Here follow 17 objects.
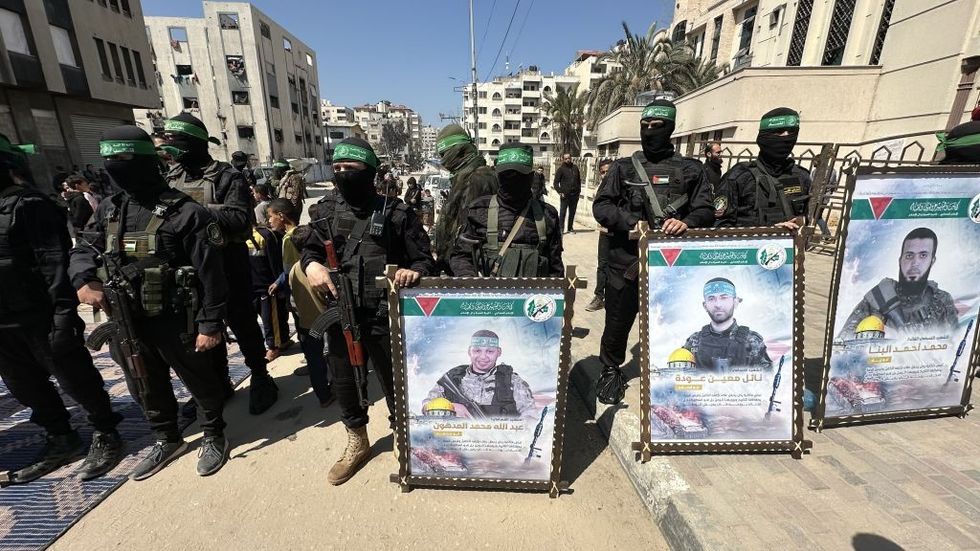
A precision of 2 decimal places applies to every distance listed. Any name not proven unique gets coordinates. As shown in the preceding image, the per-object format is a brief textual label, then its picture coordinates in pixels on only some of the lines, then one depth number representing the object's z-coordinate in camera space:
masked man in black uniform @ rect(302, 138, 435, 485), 2.38
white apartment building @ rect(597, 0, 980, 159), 8.73
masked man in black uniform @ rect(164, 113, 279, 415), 3.09
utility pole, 21.15
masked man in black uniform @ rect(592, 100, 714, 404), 2.72
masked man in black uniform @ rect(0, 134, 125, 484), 2.41
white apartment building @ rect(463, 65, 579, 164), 67.94
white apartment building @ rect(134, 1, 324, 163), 37.12
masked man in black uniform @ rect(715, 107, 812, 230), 2.88
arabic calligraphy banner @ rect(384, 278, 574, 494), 2.15
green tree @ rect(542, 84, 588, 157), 32.50
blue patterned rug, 2.28
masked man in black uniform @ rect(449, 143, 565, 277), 2.46
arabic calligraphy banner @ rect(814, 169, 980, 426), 2.43
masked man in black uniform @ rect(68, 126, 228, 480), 2.38
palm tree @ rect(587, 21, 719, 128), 21.20
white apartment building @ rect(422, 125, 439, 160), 160.57
